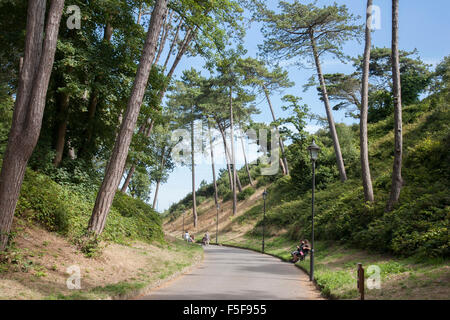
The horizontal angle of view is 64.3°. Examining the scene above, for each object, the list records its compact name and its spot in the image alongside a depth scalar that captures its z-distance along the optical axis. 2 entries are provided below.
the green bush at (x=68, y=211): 10.83
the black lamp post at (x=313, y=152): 12.46
